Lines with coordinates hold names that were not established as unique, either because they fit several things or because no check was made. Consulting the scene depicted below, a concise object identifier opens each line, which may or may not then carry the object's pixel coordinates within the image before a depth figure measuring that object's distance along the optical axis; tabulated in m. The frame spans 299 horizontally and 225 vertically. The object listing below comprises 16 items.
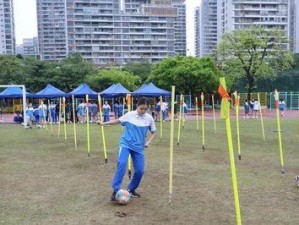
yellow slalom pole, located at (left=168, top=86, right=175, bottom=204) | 7.94
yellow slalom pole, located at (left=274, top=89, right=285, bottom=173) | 11.48
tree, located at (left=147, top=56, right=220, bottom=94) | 45.75
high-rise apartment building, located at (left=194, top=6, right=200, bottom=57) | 142.62
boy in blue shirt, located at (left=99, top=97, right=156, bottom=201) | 7.77
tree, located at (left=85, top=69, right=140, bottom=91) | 55.00
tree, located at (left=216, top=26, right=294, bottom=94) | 46.50
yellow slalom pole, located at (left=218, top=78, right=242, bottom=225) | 5.46
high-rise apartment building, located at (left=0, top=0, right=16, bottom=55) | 114.11
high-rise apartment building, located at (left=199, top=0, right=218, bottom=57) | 136.12
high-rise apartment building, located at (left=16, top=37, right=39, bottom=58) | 134.62
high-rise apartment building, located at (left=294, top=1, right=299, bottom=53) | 112.16
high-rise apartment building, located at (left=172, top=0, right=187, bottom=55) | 133.00
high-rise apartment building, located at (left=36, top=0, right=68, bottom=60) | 118.50
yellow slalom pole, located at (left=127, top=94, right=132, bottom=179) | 10.12
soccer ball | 7.63
